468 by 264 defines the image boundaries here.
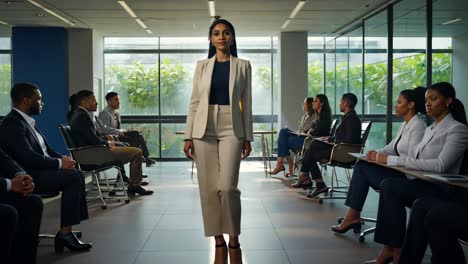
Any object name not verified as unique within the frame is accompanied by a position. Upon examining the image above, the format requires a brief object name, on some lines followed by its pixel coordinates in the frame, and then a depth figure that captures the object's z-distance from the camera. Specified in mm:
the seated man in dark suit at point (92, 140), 6551
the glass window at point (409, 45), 7262
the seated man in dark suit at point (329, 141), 6699
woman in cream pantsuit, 3576
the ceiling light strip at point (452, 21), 6286
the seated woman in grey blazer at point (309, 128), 8312
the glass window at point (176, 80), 13570
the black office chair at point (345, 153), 6609
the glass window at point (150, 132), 13516
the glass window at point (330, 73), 12320
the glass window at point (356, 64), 10227
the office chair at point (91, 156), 6293
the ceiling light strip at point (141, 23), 10456
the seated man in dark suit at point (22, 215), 3264
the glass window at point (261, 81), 13594
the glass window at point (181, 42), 13461
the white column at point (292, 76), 12273
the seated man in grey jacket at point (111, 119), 8688
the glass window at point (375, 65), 8895
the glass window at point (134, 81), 13445
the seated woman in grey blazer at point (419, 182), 3645
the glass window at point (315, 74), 12812
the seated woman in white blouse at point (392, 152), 4418
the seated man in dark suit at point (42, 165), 4234
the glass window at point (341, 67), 11383
